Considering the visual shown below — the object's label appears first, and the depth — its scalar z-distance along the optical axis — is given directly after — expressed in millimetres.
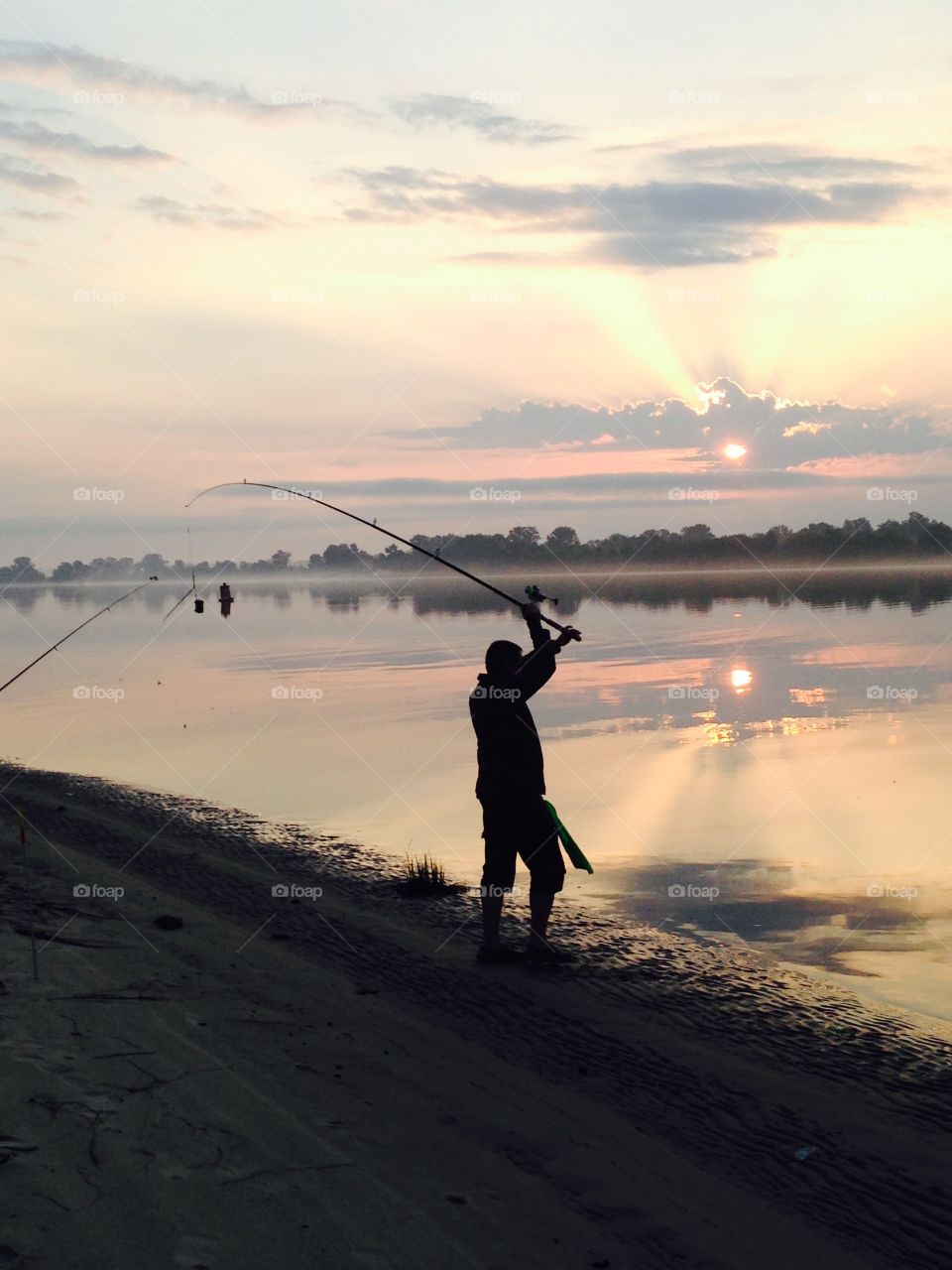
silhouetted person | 7883
